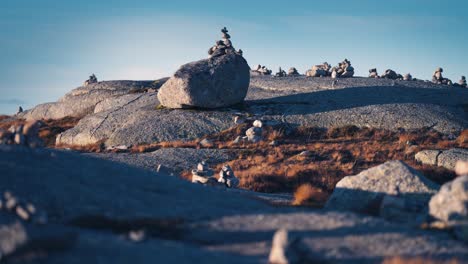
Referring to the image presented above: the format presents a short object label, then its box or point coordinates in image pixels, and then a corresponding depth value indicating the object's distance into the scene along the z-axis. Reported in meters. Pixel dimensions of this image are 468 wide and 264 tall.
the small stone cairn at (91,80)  65.57
